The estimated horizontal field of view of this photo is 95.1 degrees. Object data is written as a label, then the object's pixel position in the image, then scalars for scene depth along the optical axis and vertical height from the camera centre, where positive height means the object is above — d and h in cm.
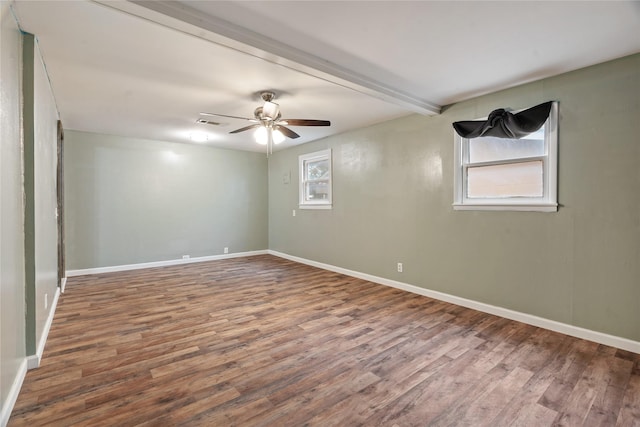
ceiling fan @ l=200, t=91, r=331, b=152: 323 +97
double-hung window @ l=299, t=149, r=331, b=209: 549 +56
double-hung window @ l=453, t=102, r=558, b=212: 285 +40
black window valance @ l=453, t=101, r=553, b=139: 280 +86
